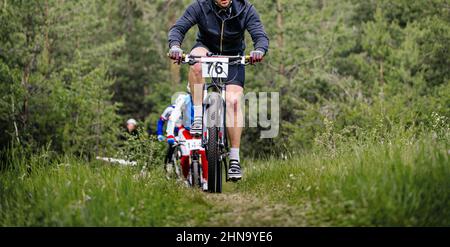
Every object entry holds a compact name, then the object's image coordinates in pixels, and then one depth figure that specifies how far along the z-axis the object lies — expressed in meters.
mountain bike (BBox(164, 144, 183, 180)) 15.78
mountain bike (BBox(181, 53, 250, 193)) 12.13
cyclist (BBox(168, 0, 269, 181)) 12.72
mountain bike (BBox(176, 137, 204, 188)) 14.02
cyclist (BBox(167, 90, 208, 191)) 15.31
